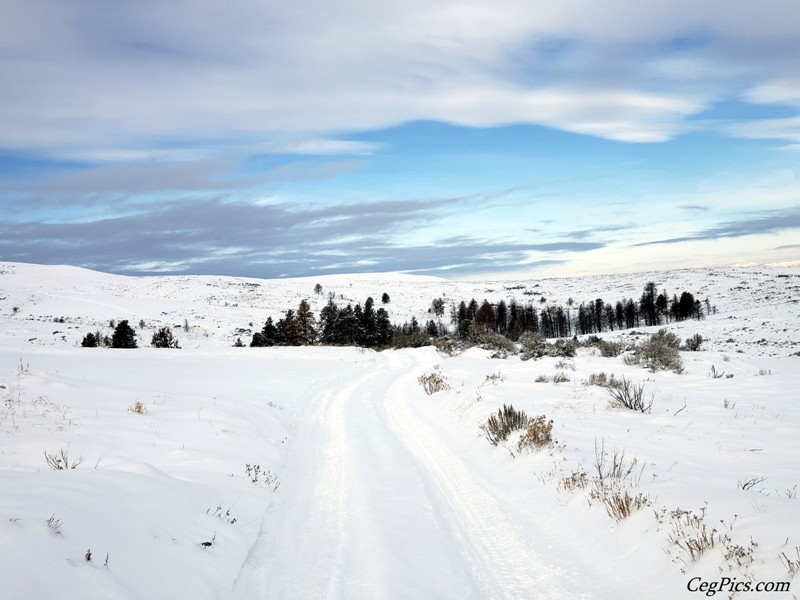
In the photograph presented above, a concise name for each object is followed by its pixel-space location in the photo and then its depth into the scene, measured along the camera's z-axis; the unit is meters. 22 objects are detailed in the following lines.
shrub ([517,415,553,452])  8.18
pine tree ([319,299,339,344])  63.28
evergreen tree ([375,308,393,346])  69.19
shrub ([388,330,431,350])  55.12
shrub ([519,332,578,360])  28.41
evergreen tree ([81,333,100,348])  45.54
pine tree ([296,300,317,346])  60.44
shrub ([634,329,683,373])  19.77
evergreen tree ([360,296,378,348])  67.00
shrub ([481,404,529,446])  9.47
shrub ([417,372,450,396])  17.22
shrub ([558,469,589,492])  6.32
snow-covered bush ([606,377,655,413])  11.53
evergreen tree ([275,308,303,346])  58.62
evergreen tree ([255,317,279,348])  58.56
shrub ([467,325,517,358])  38.53
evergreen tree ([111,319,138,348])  47.62
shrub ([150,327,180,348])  52.06
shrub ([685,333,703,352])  31.56
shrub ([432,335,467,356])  43.41
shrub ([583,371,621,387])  14.61
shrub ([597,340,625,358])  26.59
